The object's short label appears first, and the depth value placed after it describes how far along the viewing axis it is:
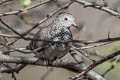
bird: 6.61
